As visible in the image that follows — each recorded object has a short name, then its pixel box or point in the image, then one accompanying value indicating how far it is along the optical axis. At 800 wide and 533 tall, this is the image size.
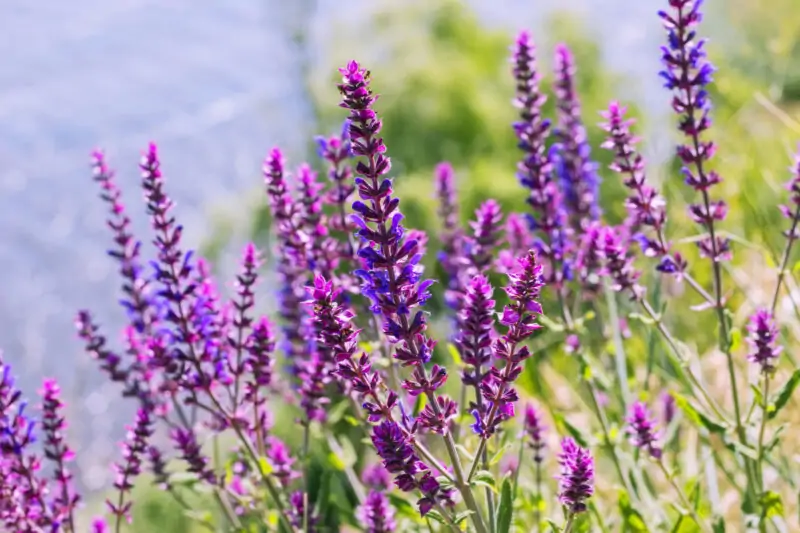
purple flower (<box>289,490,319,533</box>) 1.57
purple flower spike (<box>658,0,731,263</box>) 1.50
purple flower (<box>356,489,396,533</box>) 1.52
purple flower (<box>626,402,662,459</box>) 1.54
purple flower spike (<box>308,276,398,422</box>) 1.38
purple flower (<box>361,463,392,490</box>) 1.68
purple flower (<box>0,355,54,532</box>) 1.51
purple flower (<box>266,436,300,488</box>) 1.58
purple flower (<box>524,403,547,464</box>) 1.58
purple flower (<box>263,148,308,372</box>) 1.54
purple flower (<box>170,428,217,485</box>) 1.57
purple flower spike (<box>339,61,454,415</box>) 1.38
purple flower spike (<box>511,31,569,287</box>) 1.57
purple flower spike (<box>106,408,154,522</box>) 1.56
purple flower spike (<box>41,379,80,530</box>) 1.53
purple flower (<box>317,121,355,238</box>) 1.58
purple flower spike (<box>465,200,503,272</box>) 1.56
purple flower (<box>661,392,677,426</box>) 1.76
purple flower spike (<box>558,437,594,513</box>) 1.42
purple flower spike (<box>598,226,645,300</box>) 1.53
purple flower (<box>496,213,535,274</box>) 1.67
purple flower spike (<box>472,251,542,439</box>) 1.38
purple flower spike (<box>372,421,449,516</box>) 1.40
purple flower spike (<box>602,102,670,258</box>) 1.52
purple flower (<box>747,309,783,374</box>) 1.51
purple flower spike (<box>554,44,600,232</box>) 1.67
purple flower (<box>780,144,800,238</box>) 1.52
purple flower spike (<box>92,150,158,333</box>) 1.59
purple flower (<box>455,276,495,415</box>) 1.40
